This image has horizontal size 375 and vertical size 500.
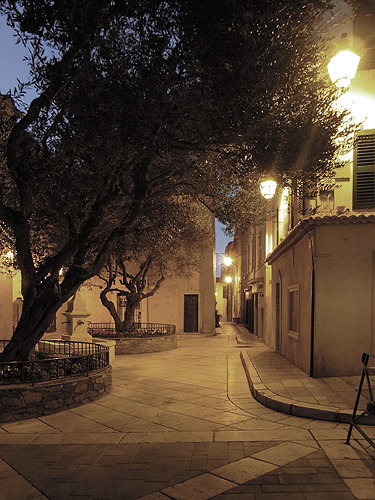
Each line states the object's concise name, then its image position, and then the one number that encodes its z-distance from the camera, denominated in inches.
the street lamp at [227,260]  1298.0
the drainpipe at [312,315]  392.2
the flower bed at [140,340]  708.7
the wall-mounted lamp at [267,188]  430.6
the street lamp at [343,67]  323.3
